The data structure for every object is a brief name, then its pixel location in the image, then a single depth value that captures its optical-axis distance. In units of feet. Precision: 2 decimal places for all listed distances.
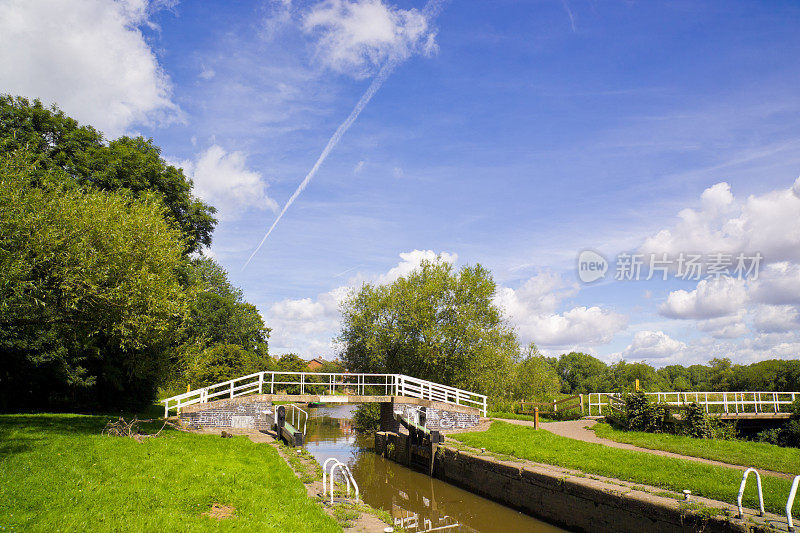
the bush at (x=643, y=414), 66.80
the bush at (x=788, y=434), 68.30
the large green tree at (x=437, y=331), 99.50
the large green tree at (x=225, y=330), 123.65
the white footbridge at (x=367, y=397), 71.26
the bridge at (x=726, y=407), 78.79
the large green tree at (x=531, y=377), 160.25
